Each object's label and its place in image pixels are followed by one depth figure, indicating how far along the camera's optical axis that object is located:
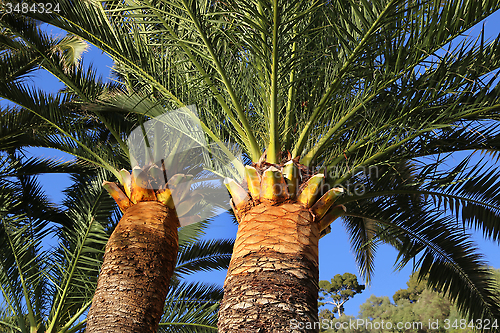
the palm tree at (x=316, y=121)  3.35
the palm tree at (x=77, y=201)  5.22
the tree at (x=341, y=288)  29.80
